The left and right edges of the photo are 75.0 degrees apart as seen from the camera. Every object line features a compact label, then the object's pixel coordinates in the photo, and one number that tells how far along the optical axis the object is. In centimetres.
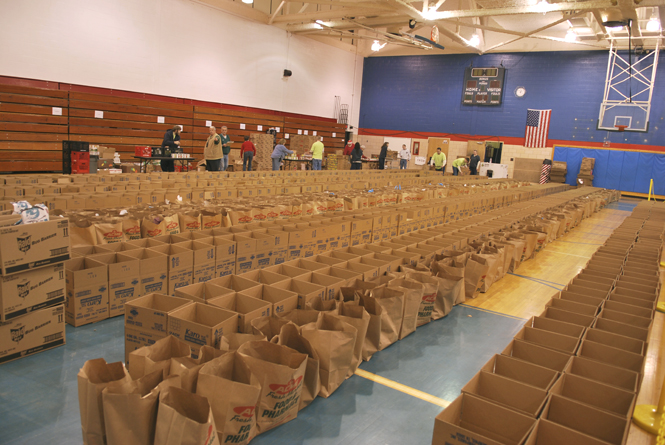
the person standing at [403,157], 2201
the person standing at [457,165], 1931
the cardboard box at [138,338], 269
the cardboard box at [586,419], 197
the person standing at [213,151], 1097
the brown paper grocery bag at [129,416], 178
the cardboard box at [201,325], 253
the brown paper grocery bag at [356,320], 295
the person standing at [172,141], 1162
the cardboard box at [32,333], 288
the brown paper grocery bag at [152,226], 504
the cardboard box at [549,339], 276
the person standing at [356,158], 1884
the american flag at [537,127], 2136
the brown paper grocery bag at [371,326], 324
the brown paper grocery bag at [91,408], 187
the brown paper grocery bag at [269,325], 267
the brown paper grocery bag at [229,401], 199
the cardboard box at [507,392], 215
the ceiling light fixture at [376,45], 1902
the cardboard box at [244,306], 270
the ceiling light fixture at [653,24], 1462
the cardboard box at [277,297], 298
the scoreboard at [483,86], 2236
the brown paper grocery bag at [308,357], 258
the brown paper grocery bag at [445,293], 422
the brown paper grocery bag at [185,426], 171
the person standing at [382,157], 1962
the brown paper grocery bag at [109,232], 459
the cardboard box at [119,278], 361
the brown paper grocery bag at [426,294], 396
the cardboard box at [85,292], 342
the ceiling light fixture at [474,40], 1968
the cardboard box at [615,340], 275
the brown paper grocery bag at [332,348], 262
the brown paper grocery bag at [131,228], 488
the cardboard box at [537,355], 254
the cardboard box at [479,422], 183
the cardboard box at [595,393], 216
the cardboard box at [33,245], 281
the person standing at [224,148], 1177
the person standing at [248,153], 1427
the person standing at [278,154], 1483
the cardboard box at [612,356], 254
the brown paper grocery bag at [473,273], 483
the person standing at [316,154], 1567
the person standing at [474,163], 2085
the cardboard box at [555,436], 179
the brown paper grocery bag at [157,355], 215
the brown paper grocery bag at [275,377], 222
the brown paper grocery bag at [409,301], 360
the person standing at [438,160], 1905
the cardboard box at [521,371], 234
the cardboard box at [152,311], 266
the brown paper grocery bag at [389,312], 341
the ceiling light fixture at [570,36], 1734
